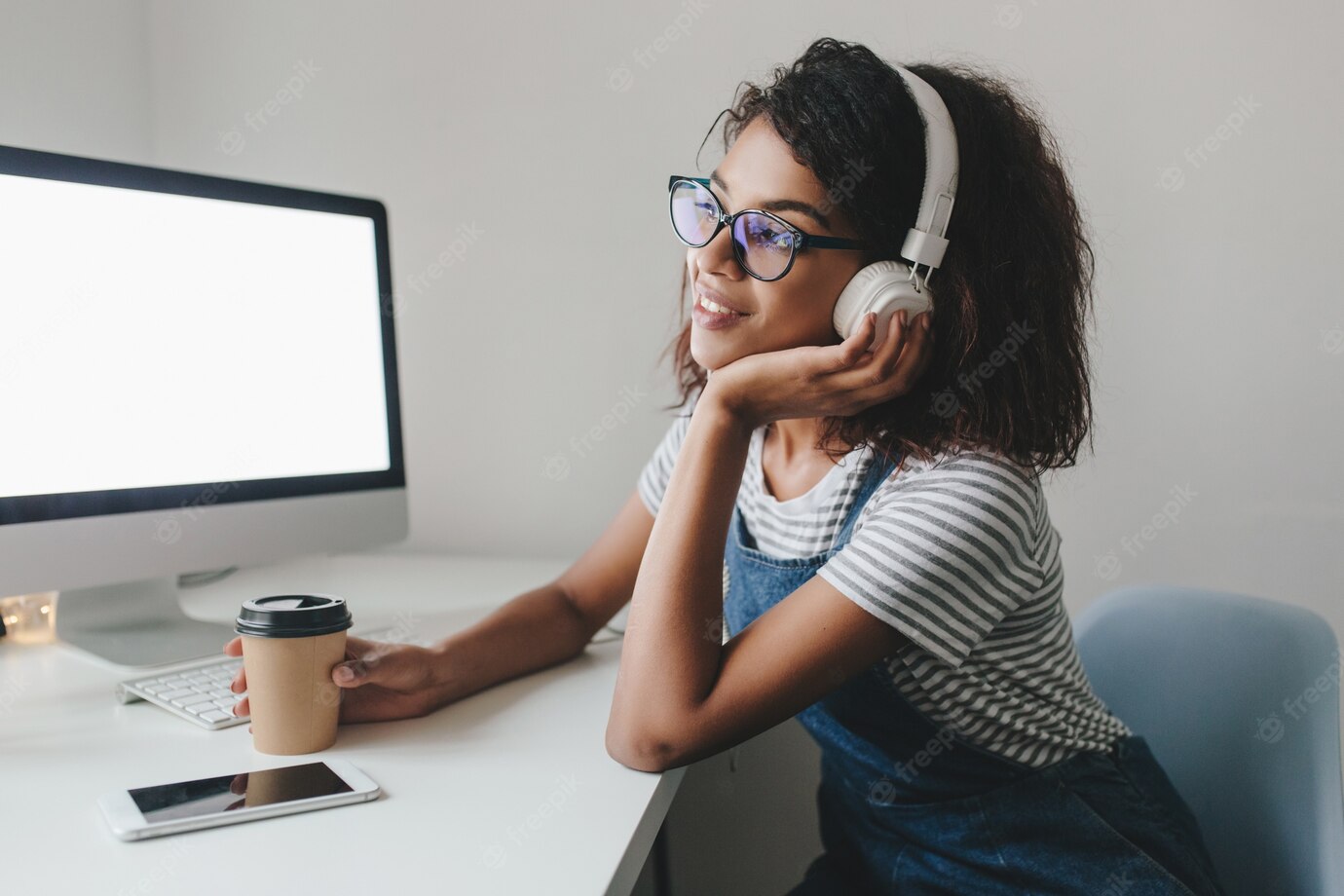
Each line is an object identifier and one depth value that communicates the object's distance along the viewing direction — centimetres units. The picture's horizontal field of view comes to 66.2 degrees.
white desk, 62
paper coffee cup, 79
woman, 81
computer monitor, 96
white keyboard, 88
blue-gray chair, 96
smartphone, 67
